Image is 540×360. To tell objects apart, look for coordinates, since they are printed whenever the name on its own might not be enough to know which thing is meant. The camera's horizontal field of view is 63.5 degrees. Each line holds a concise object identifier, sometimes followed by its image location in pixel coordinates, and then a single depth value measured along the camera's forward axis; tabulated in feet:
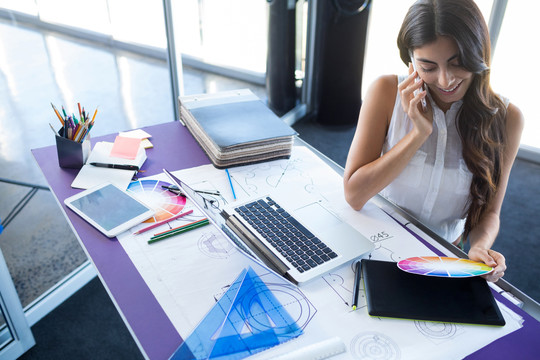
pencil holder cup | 4.18
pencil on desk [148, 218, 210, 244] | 3.46
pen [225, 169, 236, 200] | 4.00
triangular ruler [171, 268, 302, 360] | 2.58
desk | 2.64
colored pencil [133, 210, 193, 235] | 3.54
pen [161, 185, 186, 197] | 4.03
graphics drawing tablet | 2.81
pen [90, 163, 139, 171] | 4.32
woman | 3.52
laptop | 3.17
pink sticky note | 4.41
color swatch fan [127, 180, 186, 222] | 3.76
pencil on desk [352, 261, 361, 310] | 2.92
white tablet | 3.56
